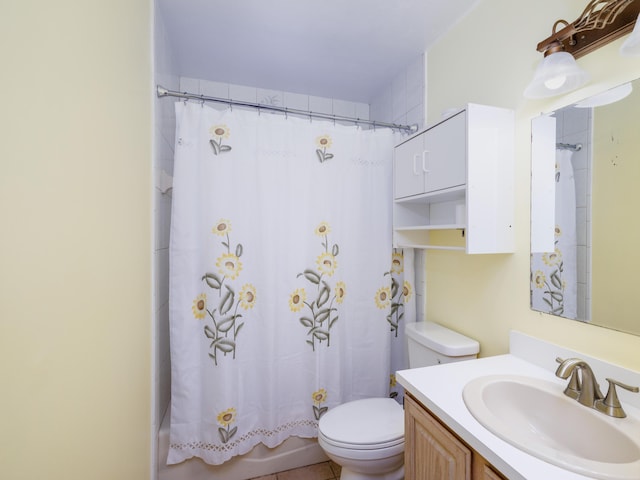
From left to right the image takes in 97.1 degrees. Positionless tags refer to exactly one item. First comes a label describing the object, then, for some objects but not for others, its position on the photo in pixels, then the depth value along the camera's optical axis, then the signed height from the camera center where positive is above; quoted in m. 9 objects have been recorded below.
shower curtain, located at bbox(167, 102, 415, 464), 1.44 -0.21
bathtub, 1.45 -1.23
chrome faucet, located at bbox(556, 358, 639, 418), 0.78 -0.44
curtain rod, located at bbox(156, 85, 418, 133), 1.43 +0.72
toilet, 1.22 -0.88
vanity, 0.62 -0.50
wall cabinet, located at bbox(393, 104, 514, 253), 1.17 +0.30
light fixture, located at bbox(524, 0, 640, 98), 0.83 +0.65
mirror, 0.86 +0.10
